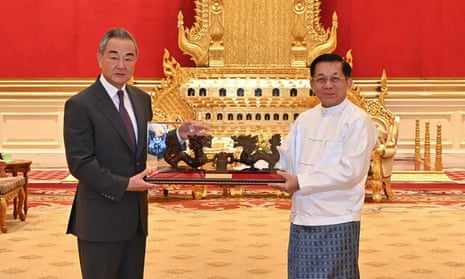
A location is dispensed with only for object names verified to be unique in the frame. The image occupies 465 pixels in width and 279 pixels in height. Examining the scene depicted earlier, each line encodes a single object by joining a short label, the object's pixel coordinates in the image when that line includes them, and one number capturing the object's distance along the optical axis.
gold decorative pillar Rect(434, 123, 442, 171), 9.00
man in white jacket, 2.52
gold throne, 8.62
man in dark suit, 2.43
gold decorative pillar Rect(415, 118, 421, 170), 9.58
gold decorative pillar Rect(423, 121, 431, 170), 9.34
